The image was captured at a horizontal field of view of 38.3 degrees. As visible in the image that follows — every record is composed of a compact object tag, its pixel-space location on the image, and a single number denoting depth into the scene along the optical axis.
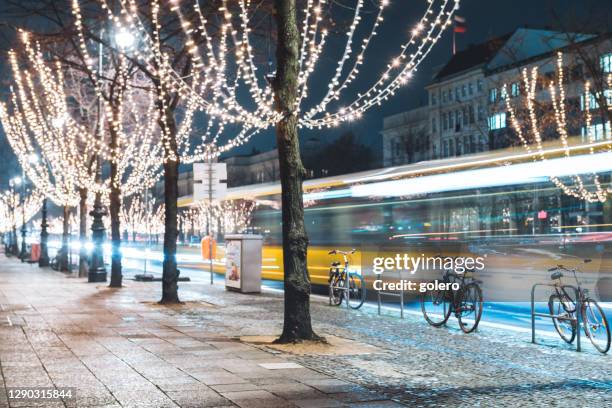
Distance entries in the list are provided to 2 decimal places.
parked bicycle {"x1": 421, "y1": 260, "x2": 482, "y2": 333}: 14.15
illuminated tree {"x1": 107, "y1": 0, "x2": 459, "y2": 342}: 12.84
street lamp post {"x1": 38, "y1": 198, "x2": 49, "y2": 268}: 41.91
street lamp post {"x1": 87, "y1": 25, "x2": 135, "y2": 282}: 28.41
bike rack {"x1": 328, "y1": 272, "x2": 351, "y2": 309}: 18.73
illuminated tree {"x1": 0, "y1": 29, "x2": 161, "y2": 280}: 25.38
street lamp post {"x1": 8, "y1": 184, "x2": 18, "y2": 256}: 62.38
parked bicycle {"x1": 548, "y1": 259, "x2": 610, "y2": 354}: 11.83
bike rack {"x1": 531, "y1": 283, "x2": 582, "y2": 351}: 11.99
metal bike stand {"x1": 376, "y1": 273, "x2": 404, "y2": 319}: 16.62
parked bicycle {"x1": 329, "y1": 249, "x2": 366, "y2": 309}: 18.81
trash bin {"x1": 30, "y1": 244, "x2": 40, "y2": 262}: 47.41
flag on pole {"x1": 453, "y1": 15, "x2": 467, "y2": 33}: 76.71
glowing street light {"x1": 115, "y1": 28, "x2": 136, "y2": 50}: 20.73
